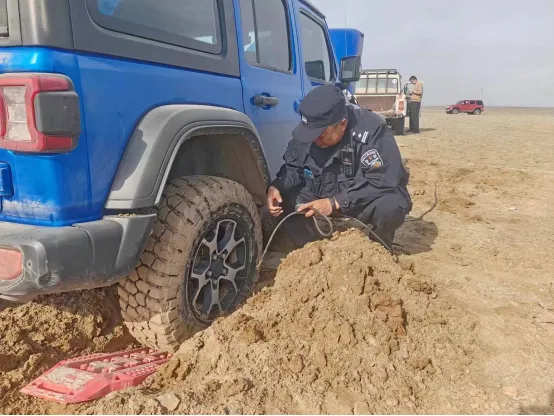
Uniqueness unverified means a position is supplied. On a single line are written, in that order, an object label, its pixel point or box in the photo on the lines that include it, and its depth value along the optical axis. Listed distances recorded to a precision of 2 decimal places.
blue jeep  1.62
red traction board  1.79
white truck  15.42
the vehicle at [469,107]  38.47
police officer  3.04
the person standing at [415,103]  15.51
